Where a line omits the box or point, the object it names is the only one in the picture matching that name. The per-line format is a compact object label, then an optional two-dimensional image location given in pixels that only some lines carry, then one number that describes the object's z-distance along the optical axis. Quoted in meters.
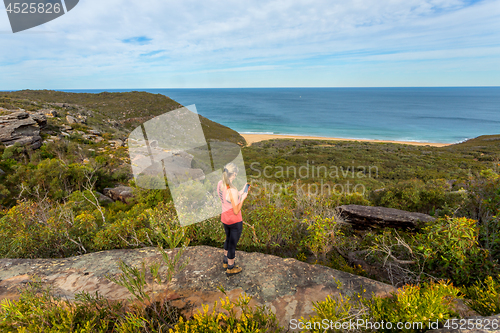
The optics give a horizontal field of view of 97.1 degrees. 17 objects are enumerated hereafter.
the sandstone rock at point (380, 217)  6.03
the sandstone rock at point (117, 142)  19.85
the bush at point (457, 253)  3.44
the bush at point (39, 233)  4.48
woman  3.40
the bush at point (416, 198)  8.07
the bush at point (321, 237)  4.40
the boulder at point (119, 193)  9.40
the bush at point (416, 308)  2.13
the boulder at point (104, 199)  8.97
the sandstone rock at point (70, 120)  24.09
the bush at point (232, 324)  2.11
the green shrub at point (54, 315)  2.13
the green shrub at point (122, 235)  4.58
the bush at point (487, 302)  2.40
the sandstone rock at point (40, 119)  18.13
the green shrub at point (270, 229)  4.83
